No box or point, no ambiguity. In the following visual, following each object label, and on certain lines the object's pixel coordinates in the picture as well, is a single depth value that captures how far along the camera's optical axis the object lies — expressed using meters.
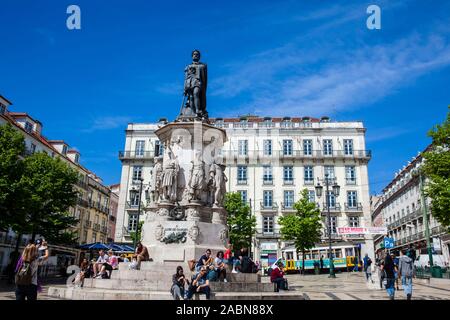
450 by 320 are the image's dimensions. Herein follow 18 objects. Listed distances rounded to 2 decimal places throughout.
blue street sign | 21.67
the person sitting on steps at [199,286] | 8.43
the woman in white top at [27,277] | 6.50
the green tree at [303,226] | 37.06
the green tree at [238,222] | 39.00
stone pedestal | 11.38
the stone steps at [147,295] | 8.49
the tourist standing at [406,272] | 10.35
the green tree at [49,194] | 25.98
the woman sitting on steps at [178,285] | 8.22
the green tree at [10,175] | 21.17
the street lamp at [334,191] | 25.38
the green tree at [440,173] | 20.97
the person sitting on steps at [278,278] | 11.77
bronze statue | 13.98
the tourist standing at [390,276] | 10.66
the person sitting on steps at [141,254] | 10.80
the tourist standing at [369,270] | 18.02
